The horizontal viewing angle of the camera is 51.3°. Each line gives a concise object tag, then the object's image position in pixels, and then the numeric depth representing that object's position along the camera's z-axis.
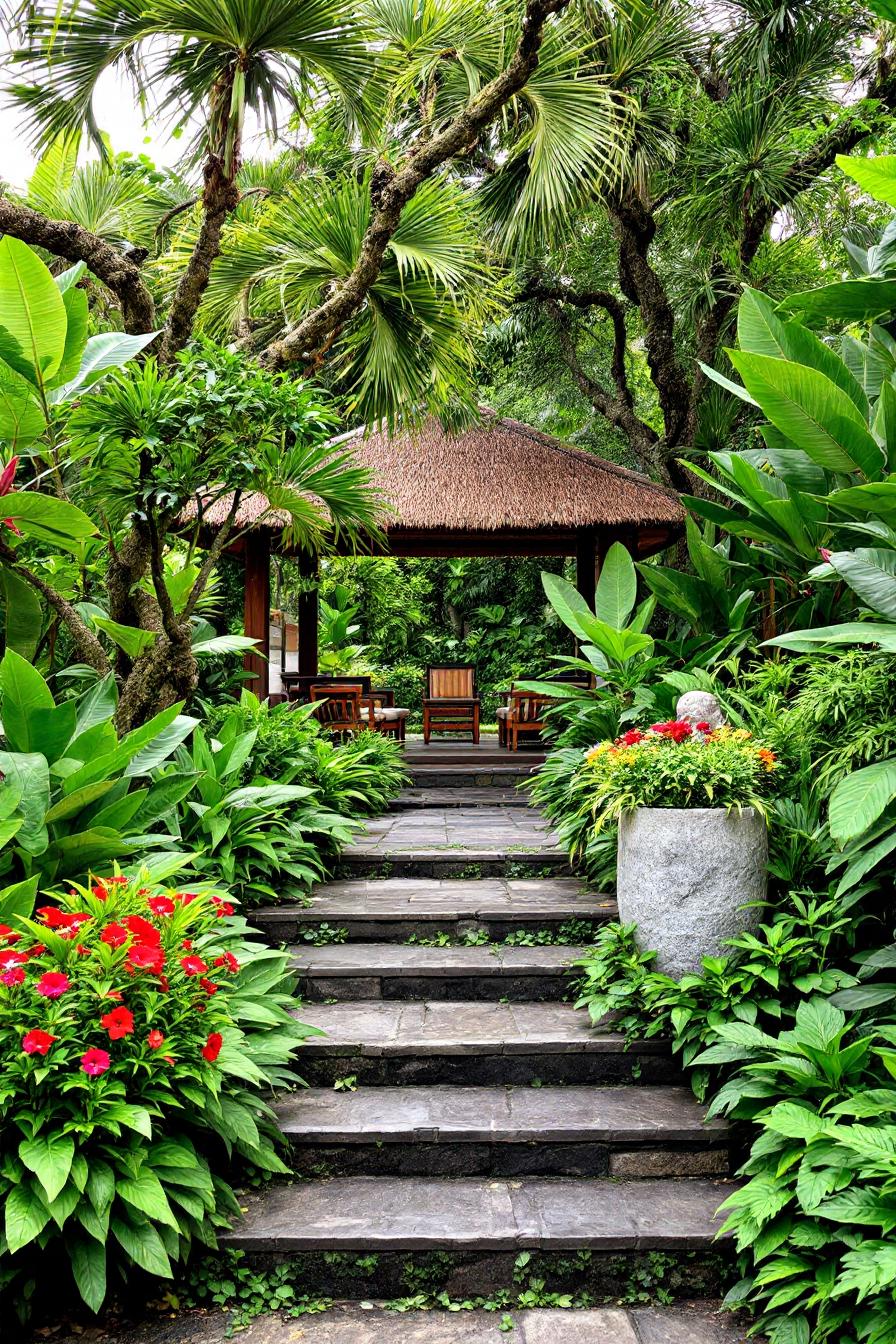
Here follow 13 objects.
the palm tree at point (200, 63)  4.20
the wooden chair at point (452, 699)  9.40
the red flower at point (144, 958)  2.43
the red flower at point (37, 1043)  2.24
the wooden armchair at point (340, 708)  7.53
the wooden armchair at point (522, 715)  8.55
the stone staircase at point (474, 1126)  2.50
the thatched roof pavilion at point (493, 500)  7.81
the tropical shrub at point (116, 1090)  2.24
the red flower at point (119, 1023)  2.33
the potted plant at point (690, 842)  3.17
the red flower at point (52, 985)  2.31
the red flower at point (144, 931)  2.48
